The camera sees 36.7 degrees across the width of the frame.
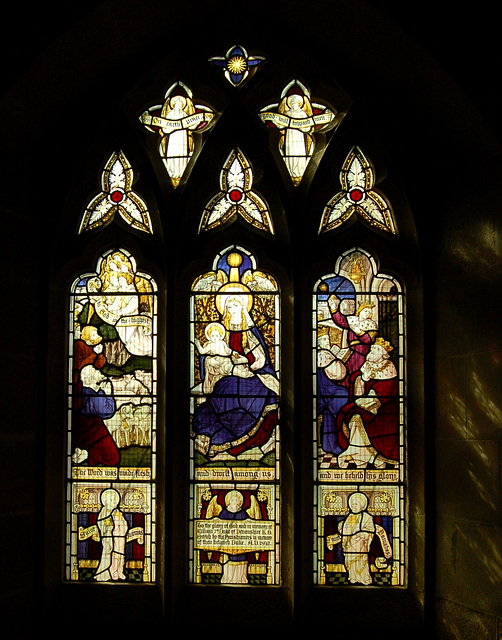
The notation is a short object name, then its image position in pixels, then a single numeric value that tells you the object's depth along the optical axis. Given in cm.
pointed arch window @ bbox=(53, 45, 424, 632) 421
